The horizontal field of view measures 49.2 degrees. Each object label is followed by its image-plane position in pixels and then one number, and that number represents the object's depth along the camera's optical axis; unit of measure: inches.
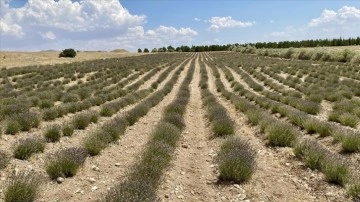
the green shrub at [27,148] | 348.7
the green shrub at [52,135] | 426.6
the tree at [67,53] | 3421.5
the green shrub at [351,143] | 384.5
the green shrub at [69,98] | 768.3
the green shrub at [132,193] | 224.5
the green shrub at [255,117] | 539.8
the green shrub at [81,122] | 500.4
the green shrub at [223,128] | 472.7
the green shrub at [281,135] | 420.5
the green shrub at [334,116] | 557.3
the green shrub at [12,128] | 447.8
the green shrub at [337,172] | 295.8
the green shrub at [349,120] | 519.0
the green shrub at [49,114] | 555.2
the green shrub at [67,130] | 451.7
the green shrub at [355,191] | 266.5
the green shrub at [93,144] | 375.2
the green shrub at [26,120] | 475.9
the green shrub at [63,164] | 304.8
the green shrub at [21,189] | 244.7
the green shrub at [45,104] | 687.1
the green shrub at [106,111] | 609.6
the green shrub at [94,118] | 546.3
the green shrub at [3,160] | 313.3
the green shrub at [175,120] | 518.6
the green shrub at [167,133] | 417.5
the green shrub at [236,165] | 308.0
